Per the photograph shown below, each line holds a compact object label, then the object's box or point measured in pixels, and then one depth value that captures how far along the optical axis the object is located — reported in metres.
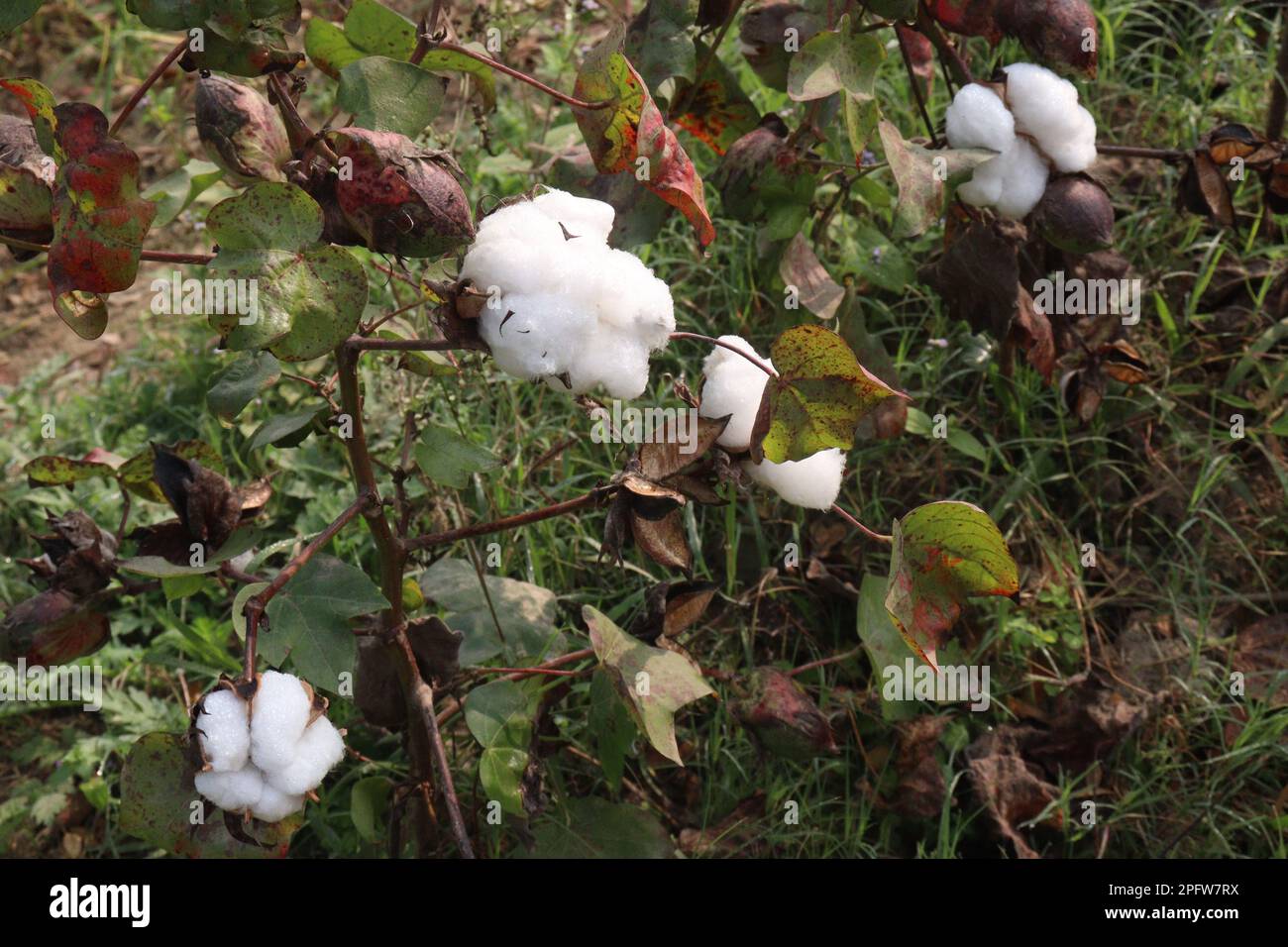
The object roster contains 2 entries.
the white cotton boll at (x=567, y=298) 1.10
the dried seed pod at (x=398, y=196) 1.08
